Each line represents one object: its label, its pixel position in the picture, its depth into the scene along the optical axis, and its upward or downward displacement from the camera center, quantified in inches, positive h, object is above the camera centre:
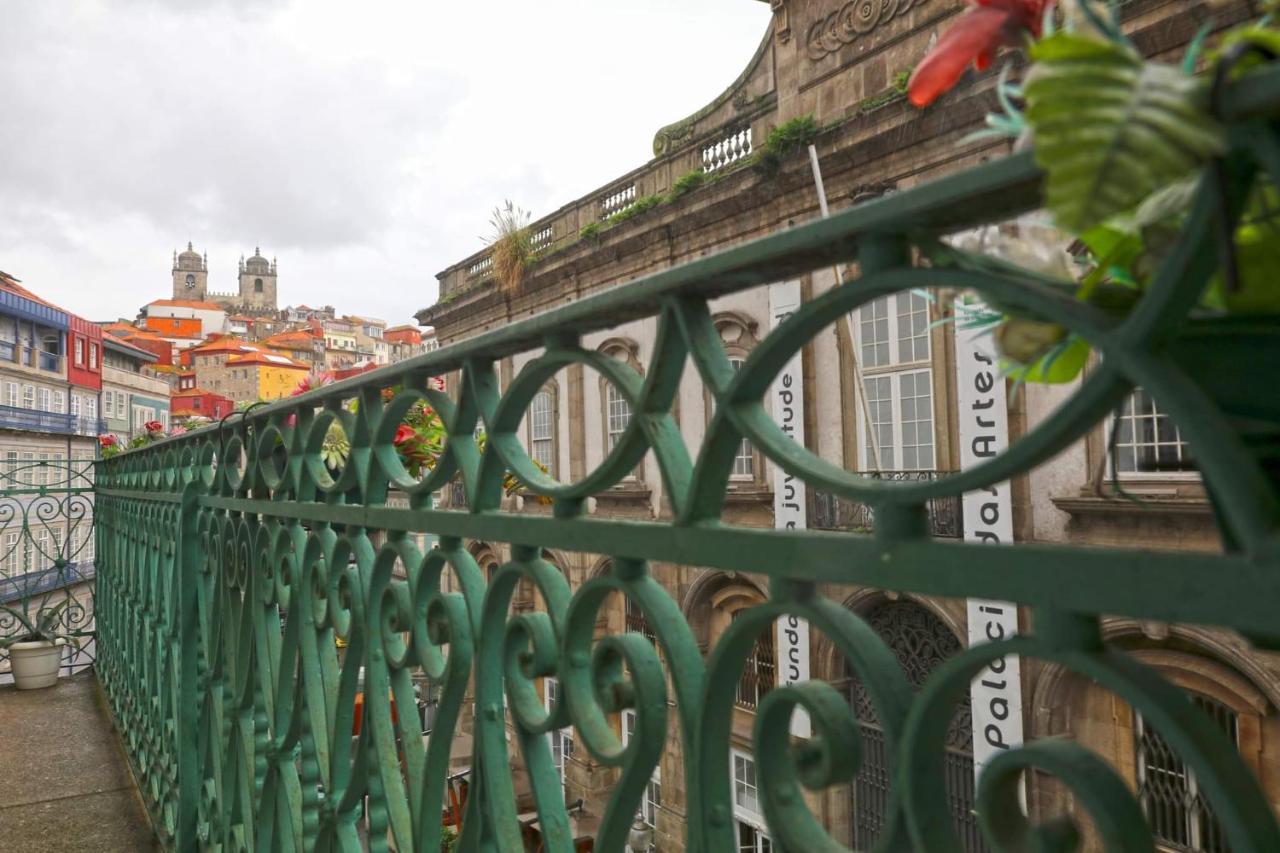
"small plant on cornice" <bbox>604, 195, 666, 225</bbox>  459.2 +122.6
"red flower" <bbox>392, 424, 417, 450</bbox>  85.6 +1.8
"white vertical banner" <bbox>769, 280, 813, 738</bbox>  369.7 -22.0
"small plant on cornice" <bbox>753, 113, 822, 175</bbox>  368.8 +123.9
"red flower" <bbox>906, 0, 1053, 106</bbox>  20.6 +9.1
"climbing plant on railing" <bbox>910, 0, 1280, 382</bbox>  14.8 +4.7
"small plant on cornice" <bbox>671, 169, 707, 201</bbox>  434.3 +125.3
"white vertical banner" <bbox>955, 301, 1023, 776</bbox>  295.1 -23.7
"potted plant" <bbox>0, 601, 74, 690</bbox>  184.2 -39.1
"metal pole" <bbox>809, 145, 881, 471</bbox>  305.8 +84.3
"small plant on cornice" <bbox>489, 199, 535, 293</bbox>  576.6 +126.4
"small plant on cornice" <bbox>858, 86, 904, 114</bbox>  338.0 +127.7
